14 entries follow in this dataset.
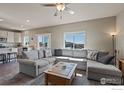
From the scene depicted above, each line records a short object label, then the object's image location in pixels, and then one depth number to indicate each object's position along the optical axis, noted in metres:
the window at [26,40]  5.23
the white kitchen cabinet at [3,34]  4.25
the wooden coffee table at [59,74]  1.38
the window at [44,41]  4.20
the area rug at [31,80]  1.71
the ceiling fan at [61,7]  1.55
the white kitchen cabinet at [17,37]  5.13
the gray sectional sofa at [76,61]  1.80
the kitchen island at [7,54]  3.66
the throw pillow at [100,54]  2.40
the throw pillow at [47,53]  3.01
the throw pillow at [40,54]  2.77
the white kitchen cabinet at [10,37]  4.61
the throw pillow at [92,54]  2.54
